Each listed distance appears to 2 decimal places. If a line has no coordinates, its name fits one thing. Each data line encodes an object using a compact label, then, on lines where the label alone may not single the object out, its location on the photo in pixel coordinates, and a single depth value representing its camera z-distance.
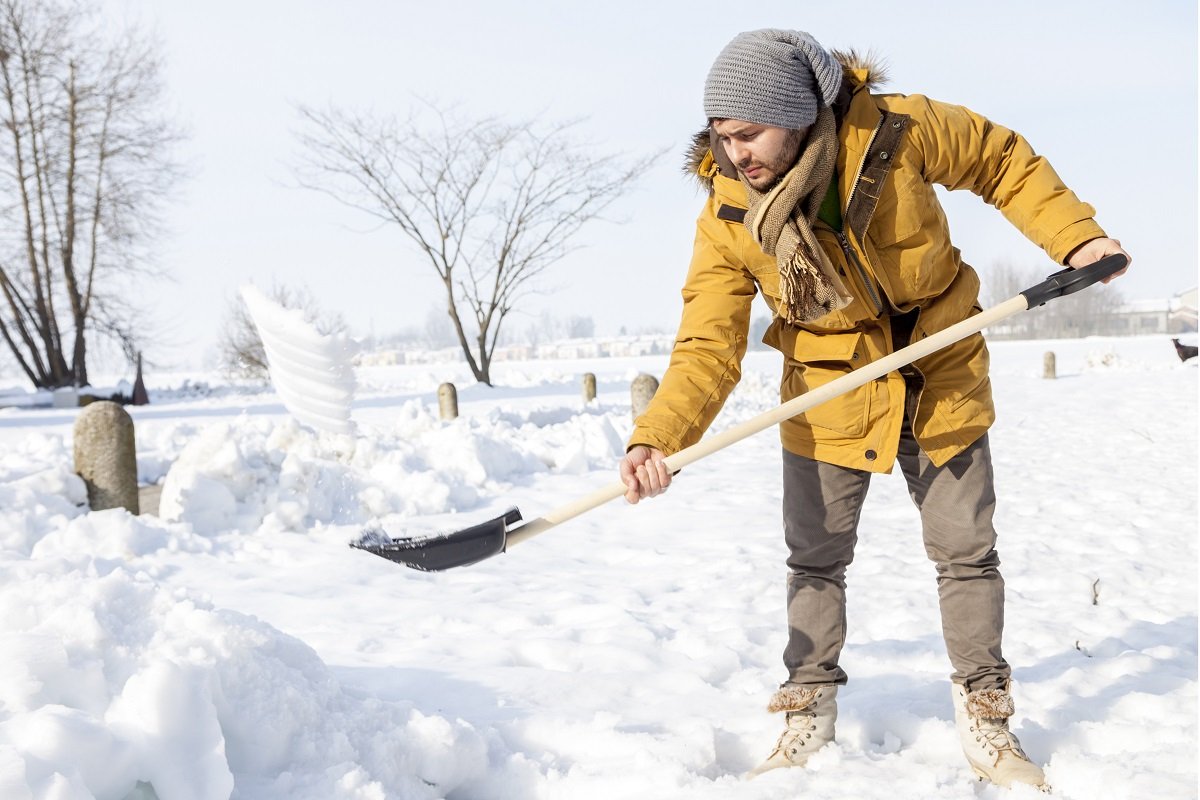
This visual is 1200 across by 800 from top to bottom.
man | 2.16
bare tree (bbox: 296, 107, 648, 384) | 20.03
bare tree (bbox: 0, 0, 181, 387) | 20.38
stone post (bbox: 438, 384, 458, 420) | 11.94
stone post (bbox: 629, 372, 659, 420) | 9.95
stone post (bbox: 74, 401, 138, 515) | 5.71
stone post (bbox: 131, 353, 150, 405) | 20.33
